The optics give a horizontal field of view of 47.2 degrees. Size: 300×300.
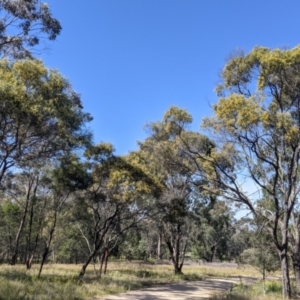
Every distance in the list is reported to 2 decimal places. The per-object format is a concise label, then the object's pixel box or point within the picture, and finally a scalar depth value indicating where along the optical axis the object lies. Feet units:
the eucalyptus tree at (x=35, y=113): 33.81
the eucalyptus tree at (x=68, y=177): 56.34
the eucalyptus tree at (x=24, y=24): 39.65
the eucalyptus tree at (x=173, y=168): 51.65
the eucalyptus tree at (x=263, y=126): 39.78
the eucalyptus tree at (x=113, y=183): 59.00
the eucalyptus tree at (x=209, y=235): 182.58
